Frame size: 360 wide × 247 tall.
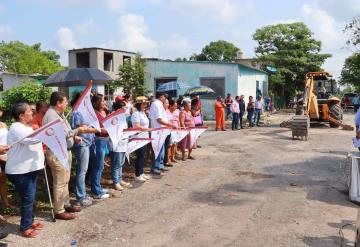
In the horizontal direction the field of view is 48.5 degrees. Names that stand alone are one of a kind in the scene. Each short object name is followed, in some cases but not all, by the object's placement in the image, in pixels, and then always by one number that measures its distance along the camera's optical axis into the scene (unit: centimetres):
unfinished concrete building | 3559
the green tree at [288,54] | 3475
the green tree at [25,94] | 1051
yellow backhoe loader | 1753
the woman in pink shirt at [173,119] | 995
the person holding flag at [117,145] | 685
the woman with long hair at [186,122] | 1045
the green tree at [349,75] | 4447
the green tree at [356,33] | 1858
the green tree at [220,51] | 7294
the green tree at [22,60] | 5041
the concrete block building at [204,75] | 2314
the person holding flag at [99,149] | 666
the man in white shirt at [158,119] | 877
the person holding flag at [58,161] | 559
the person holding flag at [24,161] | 492
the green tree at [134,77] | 2408
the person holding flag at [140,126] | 810
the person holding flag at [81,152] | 606
